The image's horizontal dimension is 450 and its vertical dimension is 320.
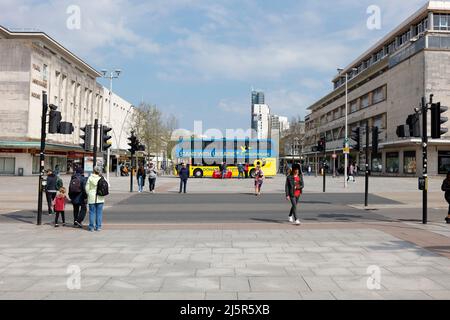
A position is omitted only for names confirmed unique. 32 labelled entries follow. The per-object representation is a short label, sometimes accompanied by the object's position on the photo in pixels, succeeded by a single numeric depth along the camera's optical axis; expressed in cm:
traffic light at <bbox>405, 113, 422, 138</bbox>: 1200
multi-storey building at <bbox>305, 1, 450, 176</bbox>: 4778
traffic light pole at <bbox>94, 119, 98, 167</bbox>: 1949
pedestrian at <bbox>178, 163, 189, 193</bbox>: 2397
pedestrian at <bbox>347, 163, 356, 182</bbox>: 3882
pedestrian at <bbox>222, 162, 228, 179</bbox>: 4034
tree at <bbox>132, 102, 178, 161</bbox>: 6625
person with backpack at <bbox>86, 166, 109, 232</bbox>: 1037
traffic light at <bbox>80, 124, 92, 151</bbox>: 1695
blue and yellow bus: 4138
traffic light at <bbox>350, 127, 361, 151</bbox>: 1947
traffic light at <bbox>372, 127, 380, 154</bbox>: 1745
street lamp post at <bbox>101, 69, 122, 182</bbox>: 3591
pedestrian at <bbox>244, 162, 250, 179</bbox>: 4247
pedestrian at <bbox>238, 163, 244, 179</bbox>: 4155
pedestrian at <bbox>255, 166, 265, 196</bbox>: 2205
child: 1125
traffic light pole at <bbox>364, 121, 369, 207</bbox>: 1680
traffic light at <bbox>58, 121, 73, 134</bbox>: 1186
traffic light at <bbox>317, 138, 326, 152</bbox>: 2828
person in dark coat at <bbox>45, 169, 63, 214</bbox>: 1317
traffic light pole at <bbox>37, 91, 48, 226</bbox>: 1141
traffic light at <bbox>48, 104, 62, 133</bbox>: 1153
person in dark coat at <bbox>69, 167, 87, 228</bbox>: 1102
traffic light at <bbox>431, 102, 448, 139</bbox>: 1153
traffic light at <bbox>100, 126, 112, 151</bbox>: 1967
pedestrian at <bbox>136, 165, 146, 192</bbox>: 2436
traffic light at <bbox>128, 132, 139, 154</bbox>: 2488
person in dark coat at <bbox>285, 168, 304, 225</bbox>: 1156
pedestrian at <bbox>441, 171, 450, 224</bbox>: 1177
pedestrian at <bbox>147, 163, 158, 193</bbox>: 2430
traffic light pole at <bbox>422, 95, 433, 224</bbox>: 1166
